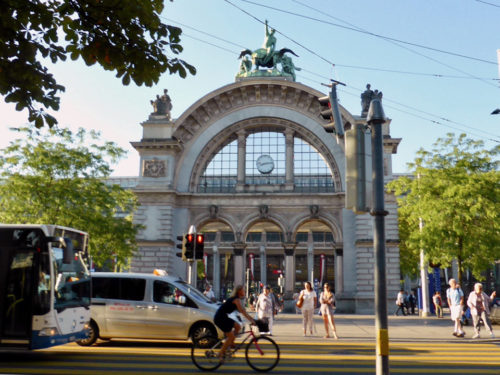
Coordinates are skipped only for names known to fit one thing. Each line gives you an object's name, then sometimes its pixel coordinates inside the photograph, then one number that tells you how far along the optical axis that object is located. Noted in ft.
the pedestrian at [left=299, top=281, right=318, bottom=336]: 59.47
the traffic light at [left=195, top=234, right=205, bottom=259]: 57.88
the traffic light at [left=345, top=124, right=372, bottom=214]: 23.95
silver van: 47.14
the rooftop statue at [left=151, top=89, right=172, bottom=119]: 129.49
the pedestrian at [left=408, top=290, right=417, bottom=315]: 120.46
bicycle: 34.01
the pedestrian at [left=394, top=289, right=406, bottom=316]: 107.45
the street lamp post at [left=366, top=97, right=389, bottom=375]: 21.80
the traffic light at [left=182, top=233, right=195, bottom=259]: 57.74
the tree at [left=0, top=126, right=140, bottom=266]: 86.38
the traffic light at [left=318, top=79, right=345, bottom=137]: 36.37
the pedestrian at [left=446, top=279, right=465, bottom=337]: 58.44
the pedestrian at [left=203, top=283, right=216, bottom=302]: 93.08
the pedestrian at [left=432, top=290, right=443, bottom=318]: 99.58
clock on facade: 125.49
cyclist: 34.12
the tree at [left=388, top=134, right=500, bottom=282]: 84.38
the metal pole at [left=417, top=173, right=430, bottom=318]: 108.08
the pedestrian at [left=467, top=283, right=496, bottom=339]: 57.62
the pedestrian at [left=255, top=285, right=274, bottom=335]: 59.39
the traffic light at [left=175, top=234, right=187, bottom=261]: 57.88
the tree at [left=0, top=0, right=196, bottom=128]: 26.02
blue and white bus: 36.91
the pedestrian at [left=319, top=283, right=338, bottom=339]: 57.63
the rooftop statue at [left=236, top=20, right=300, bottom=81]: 133.69
